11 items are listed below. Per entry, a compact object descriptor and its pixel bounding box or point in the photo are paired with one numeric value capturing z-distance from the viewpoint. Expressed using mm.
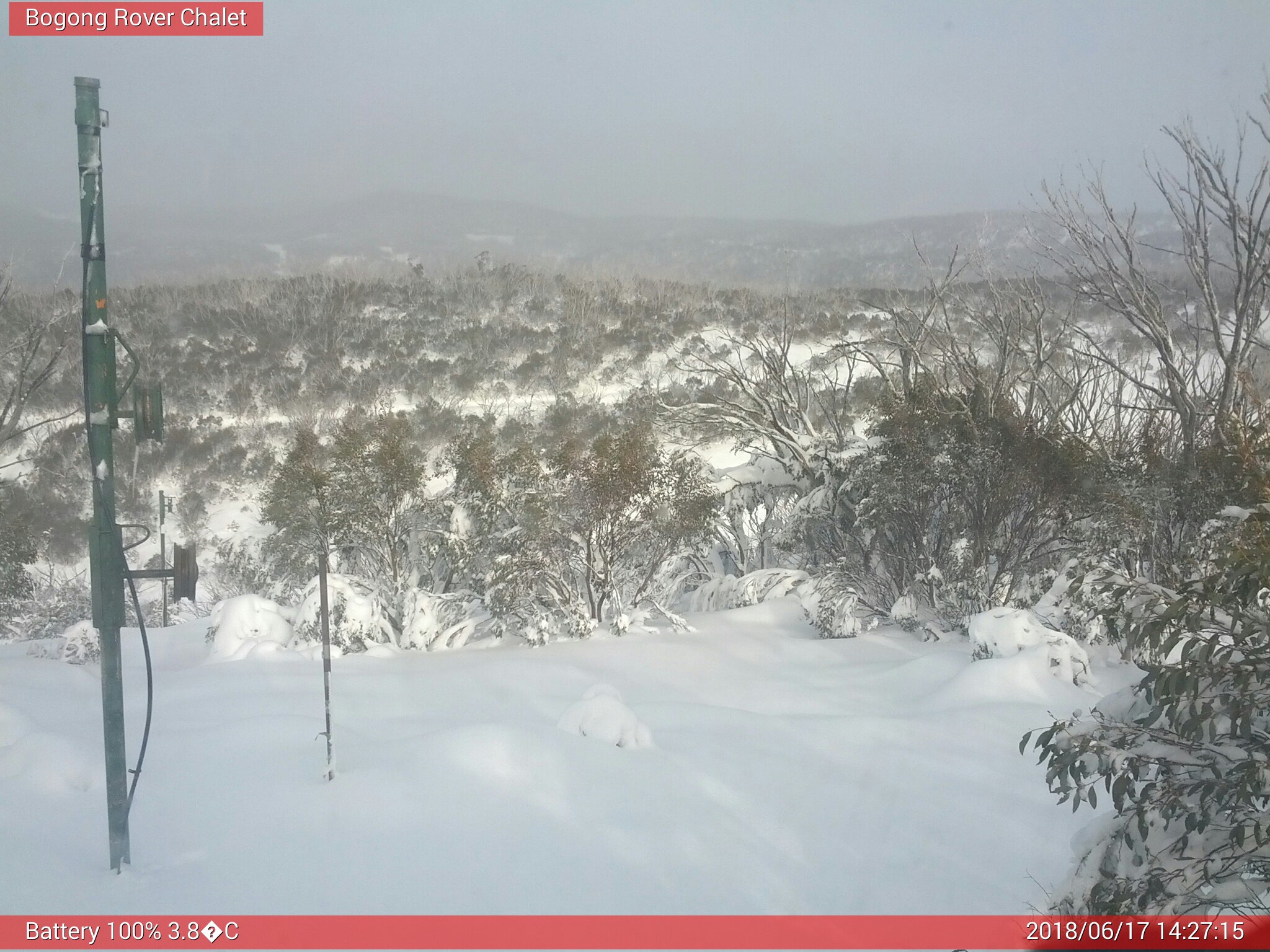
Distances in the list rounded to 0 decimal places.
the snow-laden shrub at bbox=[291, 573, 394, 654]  9312
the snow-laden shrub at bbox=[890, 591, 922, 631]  9109
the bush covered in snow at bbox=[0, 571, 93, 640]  13258
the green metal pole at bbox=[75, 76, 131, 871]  3475
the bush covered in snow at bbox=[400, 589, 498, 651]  9469
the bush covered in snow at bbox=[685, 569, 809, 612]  10828
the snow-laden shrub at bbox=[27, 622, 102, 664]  9969
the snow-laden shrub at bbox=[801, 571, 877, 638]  9023
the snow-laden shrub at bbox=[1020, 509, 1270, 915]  2344
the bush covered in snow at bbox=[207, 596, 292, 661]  9156
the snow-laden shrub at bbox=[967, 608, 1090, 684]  6680
